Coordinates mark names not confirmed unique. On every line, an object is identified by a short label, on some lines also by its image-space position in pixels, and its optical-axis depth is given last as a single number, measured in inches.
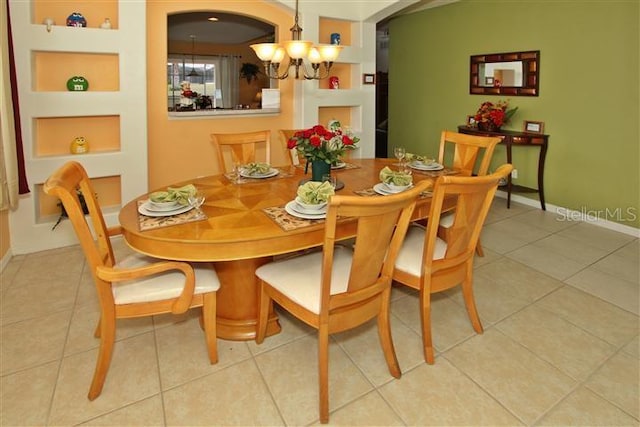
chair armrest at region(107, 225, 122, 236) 82.7
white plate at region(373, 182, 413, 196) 90.4
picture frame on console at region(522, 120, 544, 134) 180.0
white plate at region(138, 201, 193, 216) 74.9
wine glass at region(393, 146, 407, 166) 112.0
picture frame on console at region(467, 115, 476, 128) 201.3
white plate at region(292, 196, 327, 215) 75.6
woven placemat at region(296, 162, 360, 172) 117.6
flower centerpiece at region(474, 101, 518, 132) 182.7
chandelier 117.3
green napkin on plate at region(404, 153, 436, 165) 118.1
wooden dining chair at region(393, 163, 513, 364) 72.2
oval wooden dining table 65.9
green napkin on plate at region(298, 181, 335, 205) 76.7
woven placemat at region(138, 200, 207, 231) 70.3
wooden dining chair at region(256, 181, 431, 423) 59.4
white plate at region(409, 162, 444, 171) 115.1
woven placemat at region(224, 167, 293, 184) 100.8
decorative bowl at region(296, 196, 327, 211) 75.9
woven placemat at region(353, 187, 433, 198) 87.1
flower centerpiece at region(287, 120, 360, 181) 89.1
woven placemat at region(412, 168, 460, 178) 110.2
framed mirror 180.4
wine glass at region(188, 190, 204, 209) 77.3
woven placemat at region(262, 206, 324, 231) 71.1
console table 176.4
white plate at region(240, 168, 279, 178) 104.1
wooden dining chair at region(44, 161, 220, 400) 65.7
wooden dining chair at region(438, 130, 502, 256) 115.9
